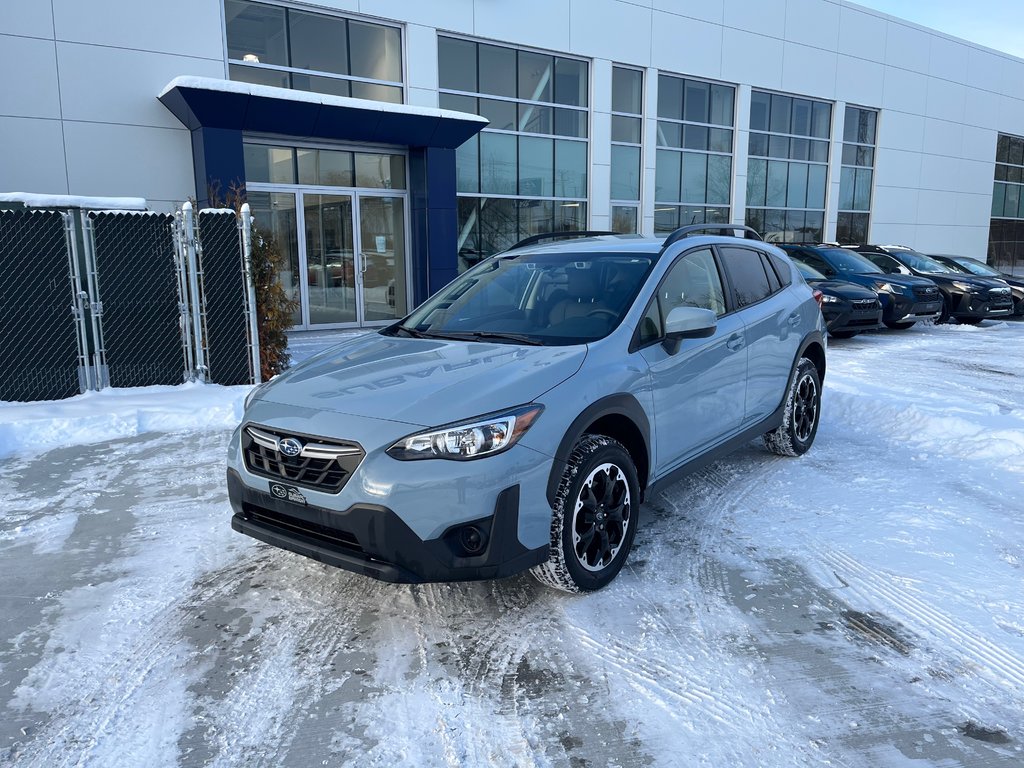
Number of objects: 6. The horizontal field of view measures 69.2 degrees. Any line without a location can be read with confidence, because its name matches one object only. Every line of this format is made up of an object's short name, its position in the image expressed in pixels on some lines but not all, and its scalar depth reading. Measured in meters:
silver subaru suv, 3.07
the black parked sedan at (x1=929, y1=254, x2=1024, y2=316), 17.69
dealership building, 11.32
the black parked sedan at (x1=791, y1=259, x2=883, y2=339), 12.84
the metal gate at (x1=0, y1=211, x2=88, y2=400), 7.71
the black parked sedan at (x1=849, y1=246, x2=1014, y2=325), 15.59
